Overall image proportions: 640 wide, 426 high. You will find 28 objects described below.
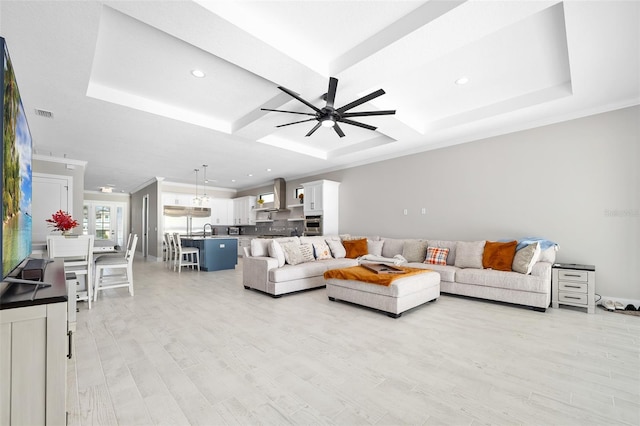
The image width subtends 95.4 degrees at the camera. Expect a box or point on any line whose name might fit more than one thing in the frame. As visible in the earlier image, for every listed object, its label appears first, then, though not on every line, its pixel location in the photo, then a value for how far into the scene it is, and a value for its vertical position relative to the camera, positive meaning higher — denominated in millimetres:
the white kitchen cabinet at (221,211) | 10977 +238
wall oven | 7484 -226
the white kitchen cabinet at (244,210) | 10523 +259
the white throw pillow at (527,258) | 3869 -576
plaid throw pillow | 4953 -682
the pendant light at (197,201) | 7530 +426
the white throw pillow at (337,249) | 5995 -669
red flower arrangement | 3916 -54
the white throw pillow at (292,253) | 4945 -626
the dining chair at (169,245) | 7602 -758
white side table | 3568 -885
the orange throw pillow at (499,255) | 4160 -578
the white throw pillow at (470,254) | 4523 -603
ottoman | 3391 -955
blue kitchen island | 6914 -845
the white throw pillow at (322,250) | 5535 -651
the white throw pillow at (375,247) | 6012 -642
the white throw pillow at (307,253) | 5148 -643
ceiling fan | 2894 +1181
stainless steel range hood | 9227 +723
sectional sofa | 3818 -774
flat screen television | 1625 +276
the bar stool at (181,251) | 6809 -812
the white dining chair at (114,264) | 4152 -705
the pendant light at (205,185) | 7320 +1170
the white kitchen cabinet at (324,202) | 7359 +382
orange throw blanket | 3488 -745
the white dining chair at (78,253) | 3615 -444
